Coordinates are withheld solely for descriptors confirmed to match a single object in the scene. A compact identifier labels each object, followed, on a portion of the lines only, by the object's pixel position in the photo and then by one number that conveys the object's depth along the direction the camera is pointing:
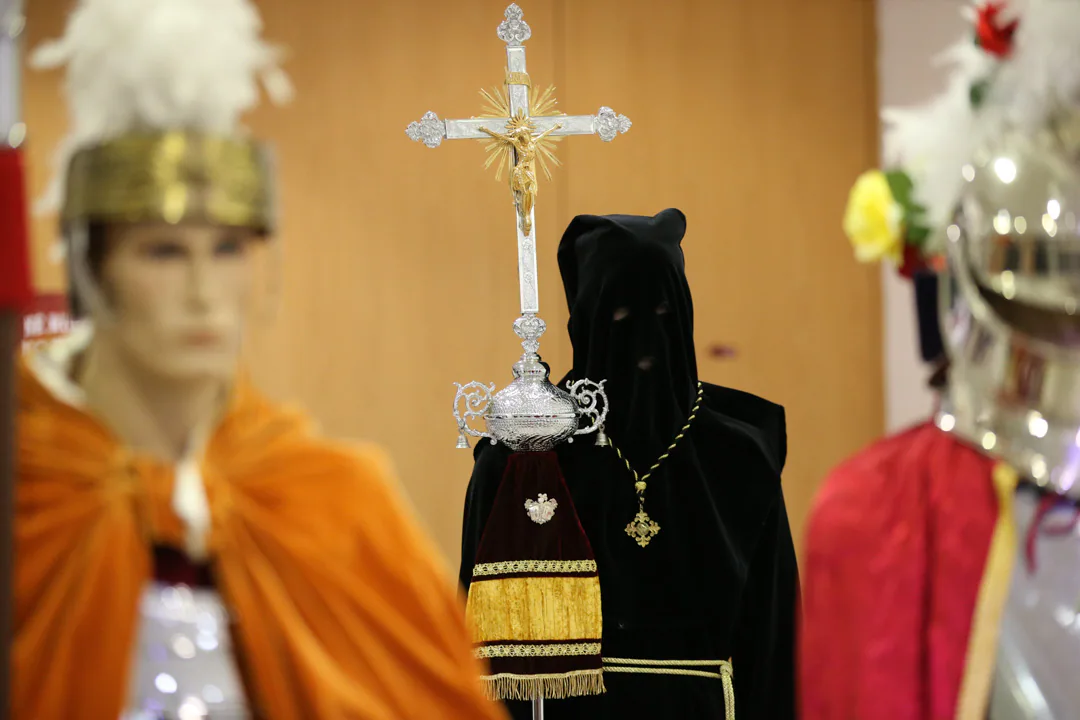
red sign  7.18
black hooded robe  7.78
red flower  7.15
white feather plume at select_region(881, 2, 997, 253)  7.20
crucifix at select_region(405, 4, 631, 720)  7.70
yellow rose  7.26
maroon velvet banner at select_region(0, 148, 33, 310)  6.93
